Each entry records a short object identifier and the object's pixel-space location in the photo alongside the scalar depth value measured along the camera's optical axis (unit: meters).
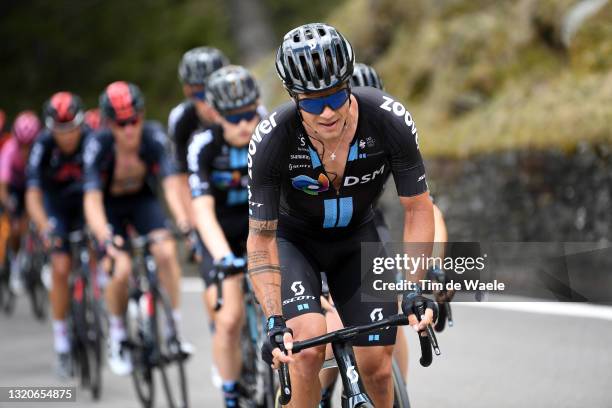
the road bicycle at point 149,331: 14.62
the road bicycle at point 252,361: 12.43
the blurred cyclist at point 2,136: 28.05
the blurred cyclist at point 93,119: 23.34
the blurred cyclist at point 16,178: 22.53
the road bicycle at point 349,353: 8.82
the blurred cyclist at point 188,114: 16.09
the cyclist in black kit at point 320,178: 9.07
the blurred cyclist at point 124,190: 15.69
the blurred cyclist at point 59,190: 17.83
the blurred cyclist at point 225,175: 12.65
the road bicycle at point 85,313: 17.34
